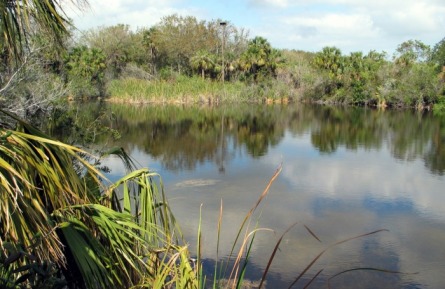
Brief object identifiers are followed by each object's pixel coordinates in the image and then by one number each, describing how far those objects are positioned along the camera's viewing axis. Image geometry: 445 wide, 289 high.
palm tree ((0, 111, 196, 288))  1.92
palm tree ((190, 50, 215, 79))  39.94
